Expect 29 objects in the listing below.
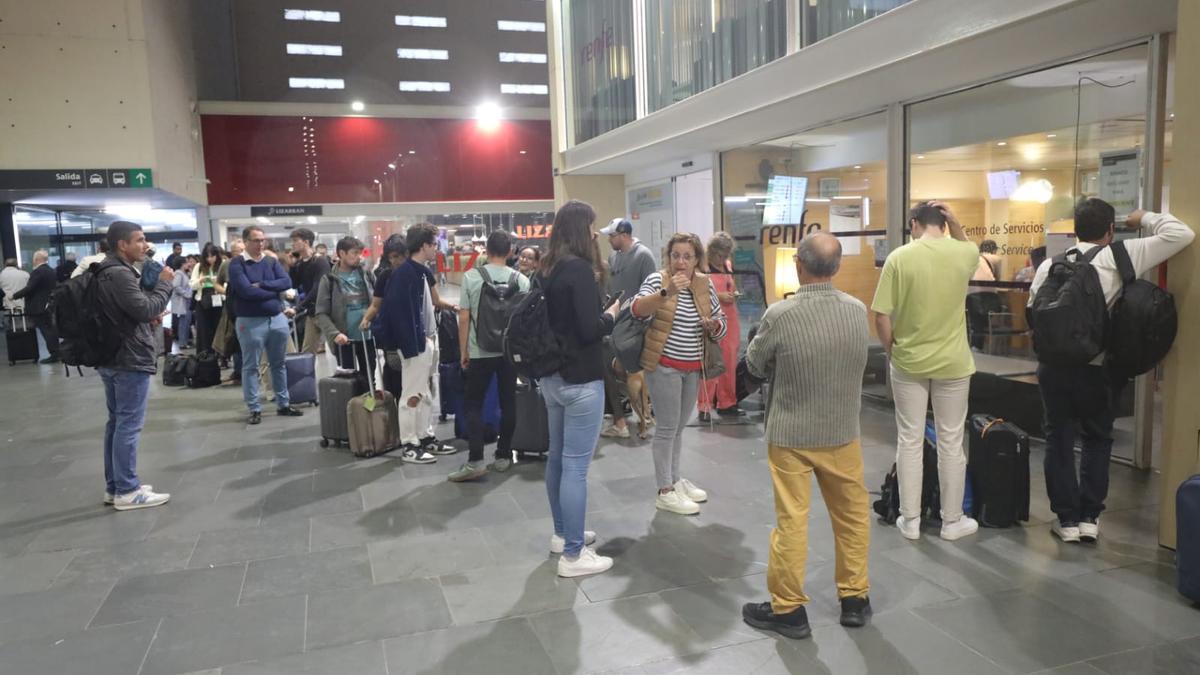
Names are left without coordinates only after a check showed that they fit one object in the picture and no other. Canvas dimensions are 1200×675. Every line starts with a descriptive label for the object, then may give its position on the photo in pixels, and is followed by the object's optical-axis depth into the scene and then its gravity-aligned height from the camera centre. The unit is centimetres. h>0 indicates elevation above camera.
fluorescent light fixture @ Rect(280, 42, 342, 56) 2153 +583
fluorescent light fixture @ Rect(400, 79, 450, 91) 2383 +525
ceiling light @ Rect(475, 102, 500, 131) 1889 +336
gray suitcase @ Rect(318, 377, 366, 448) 622 -118
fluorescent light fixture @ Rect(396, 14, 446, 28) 2342 +715
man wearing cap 632 -17
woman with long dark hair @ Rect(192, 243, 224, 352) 929 -45
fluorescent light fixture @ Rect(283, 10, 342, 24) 2186 +693
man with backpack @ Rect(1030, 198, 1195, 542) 366 -50
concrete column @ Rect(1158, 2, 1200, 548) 354 -27
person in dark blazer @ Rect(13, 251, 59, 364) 1191 -40
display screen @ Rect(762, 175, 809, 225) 856 +50
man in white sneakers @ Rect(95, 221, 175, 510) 465 -58
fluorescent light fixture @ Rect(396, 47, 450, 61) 2338 +611
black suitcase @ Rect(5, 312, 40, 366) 1241 -120
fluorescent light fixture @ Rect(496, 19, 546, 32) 2550 +748
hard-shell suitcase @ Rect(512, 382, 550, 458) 570 -130
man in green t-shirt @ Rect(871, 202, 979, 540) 381 -51
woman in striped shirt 429 -56
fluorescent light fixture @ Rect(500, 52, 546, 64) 2531 +636
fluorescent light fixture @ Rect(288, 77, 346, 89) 2149 +490
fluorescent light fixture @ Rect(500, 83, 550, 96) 2522 +531
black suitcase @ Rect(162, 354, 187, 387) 971 -141
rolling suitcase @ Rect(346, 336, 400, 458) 599 -130
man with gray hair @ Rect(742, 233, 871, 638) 293 -65
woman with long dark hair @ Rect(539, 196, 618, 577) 348 -50
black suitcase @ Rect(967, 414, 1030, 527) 410 -127
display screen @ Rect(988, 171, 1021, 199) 598 +43
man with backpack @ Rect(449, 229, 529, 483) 498 -51
